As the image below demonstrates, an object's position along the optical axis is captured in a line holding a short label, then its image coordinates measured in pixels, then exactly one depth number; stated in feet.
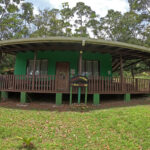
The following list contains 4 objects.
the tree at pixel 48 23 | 87.09
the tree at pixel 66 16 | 93.59
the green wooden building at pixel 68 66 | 24.22
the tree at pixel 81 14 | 99.75
